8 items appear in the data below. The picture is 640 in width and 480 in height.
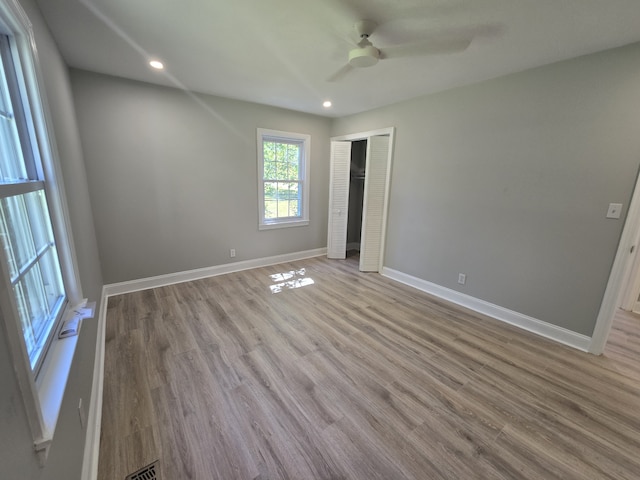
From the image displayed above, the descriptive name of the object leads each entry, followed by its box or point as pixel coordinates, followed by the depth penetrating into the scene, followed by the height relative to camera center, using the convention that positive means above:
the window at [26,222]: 1.04 -0.22
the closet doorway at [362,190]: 4.00 -0.20
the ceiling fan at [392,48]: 1.87 +1.02
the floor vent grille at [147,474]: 1.27 -1.43
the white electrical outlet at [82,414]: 1.24 -1.15
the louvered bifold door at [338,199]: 4.57 -0.35
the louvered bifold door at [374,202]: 4.00 -0.35
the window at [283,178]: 4.12 -0.02
